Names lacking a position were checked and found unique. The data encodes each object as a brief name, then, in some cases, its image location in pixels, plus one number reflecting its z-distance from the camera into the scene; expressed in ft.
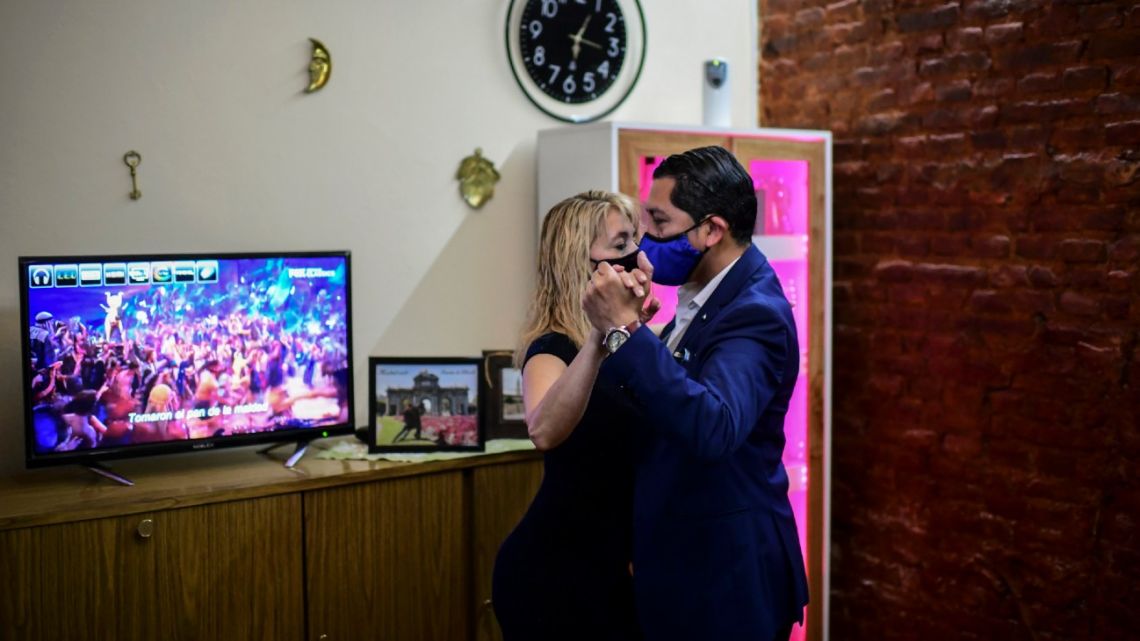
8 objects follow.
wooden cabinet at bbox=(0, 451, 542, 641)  9.00
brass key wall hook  10.56
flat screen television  9.49
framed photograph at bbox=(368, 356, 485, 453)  10.85
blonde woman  7.54
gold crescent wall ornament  11.38
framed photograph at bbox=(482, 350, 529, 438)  11.41
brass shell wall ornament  12.46
